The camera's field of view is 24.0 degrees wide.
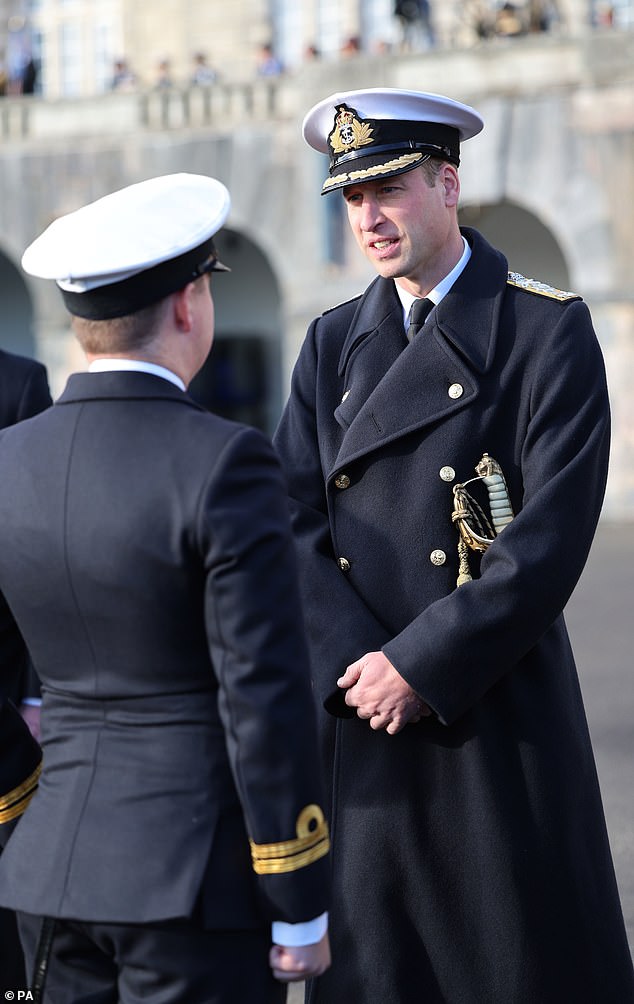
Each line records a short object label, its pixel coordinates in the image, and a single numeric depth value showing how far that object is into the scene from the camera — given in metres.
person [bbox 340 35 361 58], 19.77
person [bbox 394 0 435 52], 19.69
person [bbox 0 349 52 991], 2.69
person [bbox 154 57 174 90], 21.02
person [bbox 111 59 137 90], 21.92
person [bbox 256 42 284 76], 20.47
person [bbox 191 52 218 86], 20.50
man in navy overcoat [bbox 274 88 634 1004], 3.11
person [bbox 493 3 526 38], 18.23
